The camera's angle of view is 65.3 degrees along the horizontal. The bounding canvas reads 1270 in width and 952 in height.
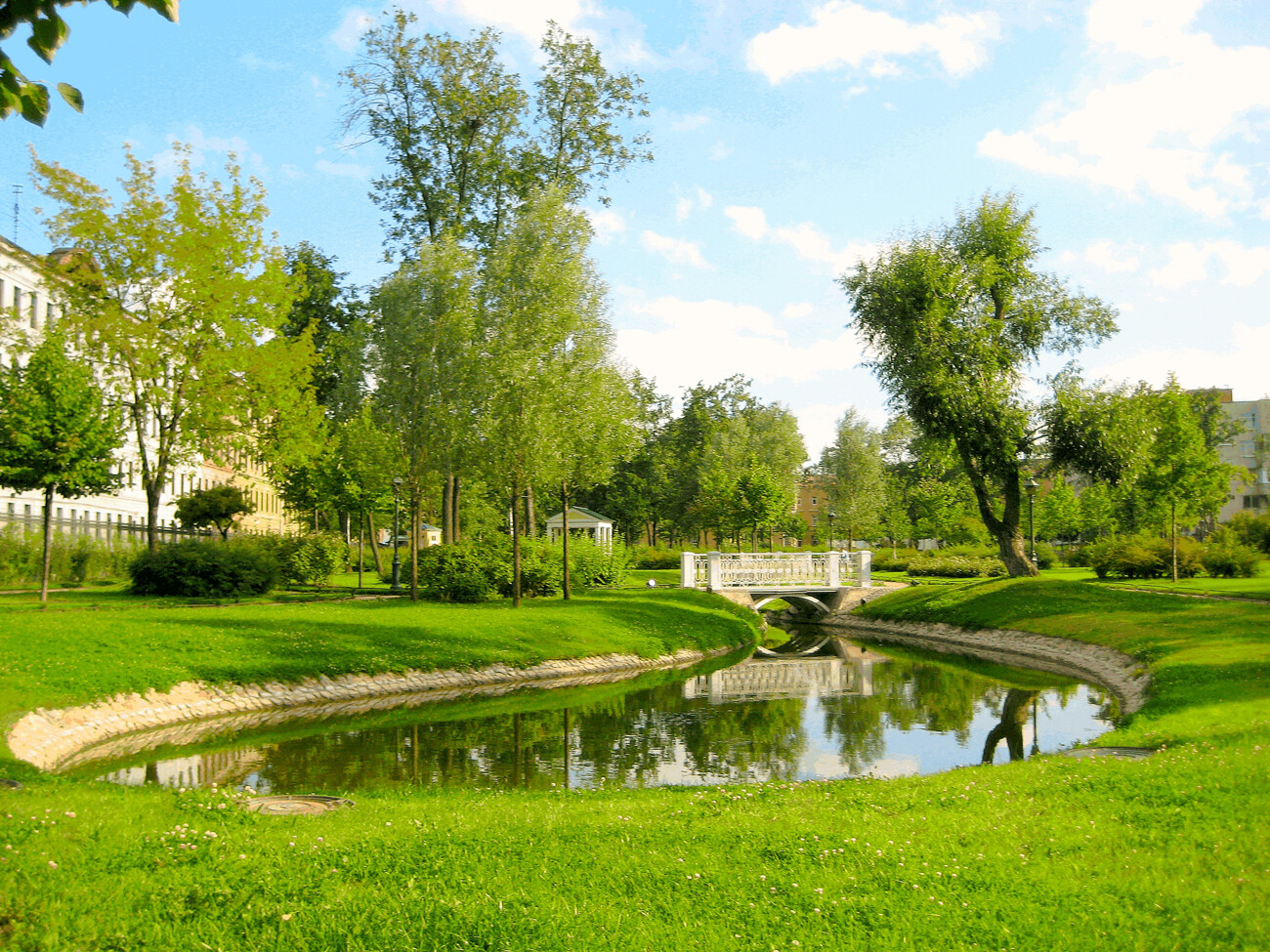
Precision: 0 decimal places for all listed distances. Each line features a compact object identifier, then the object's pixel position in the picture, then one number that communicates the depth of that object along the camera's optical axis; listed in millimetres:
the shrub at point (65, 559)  31766
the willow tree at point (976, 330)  34781
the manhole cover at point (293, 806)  8891
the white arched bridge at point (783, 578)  39438
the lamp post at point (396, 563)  34719
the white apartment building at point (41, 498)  34375
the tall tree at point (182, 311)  30062
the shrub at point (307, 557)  37781
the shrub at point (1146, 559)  41719
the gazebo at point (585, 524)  53781
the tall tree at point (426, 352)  31656
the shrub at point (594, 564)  38050
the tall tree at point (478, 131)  36781
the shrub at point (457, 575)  31906
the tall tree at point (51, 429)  23922
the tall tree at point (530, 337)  27969
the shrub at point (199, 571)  29250
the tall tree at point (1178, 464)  38531
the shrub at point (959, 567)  52188
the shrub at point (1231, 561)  40281
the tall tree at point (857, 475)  71938
